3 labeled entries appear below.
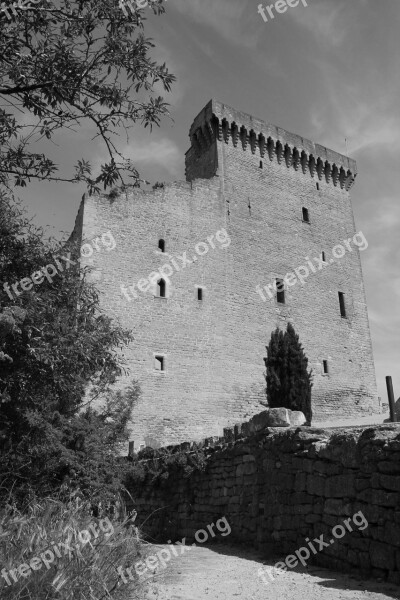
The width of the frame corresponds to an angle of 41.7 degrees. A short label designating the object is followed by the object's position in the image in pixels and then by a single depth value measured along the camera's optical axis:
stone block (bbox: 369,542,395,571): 4.76
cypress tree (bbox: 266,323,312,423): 18.27
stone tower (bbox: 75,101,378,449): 17.86
